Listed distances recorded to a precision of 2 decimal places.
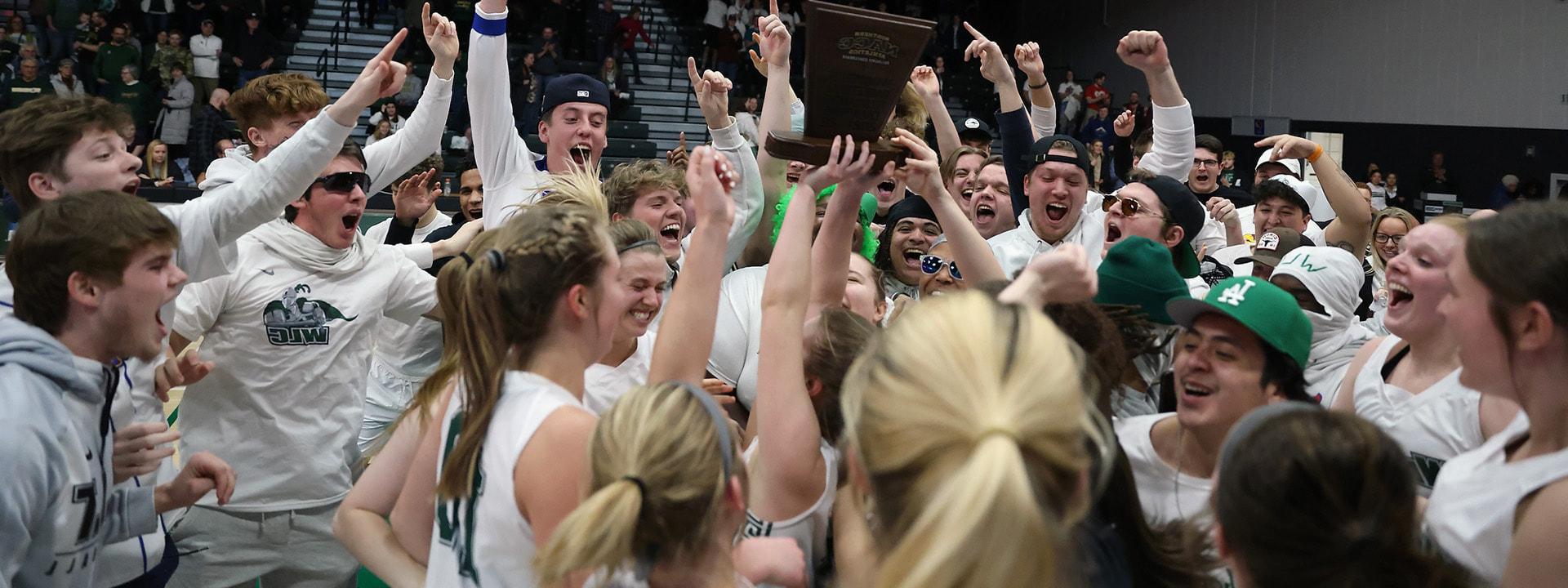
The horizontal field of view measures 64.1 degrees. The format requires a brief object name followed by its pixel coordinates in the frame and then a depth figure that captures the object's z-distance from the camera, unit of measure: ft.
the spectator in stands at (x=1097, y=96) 68.08
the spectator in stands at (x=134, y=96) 49.52
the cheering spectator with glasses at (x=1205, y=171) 24.56
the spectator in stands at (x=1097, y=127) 62.57
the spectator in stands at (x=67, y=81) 48.88
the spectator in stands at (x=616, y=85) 59.82
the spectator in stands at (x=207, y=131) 49.26
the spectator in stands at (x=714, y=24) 65.31
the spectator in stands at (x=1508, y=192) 60.85
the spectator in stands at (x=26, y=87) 47.06
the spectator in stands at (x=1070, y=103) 68.18
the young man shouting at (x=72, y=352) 7.34
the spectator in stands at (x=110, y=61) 50.19
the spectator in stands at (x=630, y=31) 63.36
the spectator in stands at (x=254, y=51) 53.98
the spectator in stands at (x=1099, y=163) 49.95
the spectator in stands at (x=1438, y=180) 64.28
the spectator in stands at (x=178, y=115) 50.11
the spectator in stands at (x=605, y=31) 63.21
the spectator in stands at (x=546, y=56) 57.52
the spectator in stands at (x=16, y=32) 50.14
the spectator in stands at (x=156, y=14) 55.11
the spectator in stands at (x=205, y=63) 52.65
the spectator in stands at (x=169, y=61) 51.80
